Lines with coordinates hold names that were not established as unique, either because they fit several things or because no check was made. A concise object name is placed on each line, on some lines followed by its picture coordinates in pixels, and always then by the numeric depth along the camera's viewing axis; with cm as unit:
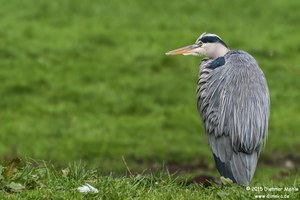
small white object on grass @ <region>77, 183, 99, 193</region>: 1302
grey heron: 1523
